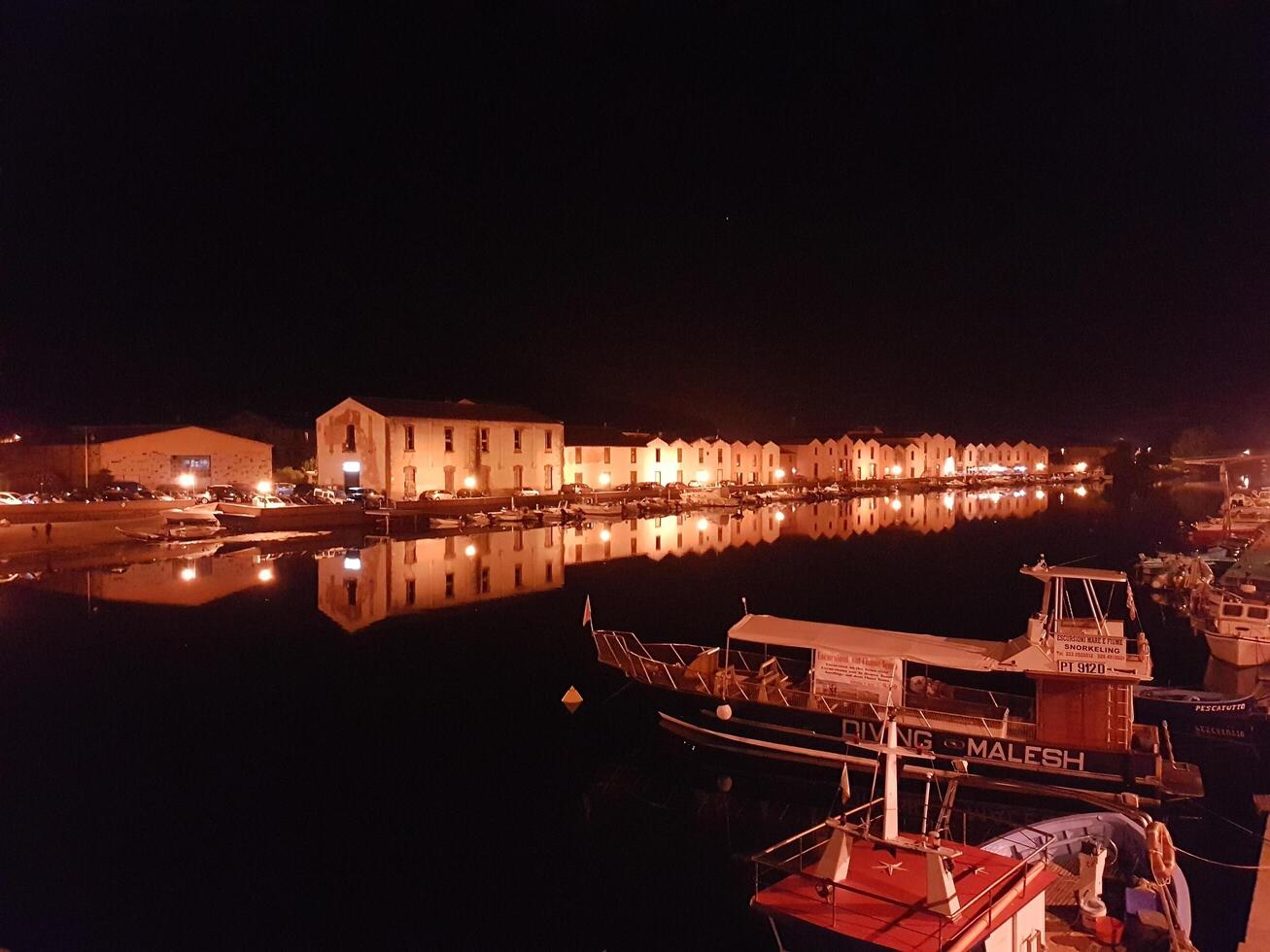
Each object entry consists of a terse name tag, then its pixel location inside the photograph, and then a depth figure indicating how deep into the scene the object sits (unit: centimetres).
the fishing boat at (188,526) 3703
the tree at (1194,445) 12032
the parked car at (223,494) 4362
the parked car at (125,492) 4338
